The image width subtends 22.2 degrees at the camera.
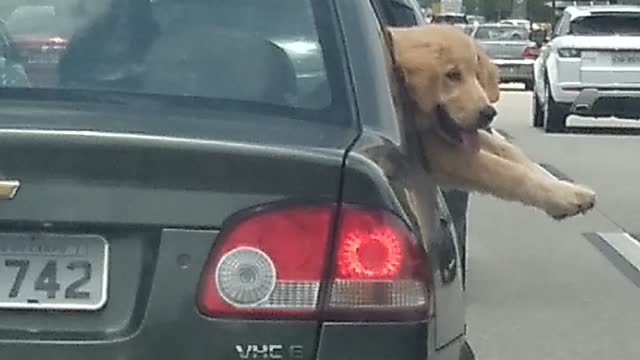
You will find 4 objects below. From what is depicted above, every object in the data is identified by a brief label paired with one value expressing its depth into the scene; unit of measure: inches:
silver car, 1615.4
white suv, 890.7
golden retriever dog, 194.2
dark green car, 139.9
